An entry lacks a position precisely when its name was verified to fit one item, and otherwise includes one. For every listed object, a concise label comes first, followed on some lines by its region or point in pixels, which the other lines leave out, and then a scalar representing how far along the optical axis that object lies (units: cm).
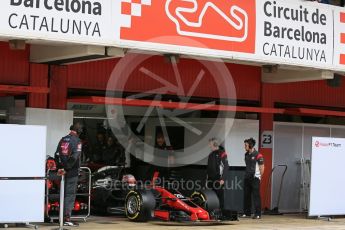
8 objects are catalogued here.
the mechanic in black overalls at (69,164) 1394
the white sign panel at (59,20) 1262
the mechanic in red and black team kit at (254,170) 1709
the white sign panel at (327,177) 1711
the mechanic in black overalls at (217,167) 1658
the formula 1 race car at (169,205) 1496
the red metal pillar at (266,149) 1931
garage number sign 1939
